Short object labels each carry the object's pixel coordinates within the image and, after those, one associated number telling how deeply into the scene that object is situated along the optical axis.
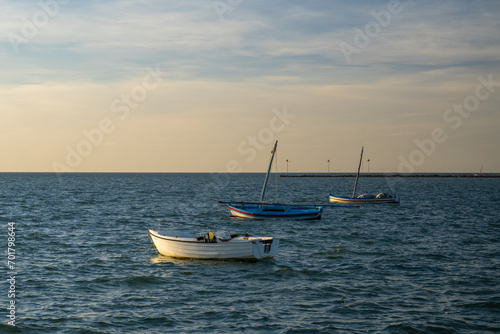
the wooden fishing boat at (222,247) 32.75
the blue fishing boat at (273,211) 61.16
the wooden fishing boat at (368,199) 93.44
